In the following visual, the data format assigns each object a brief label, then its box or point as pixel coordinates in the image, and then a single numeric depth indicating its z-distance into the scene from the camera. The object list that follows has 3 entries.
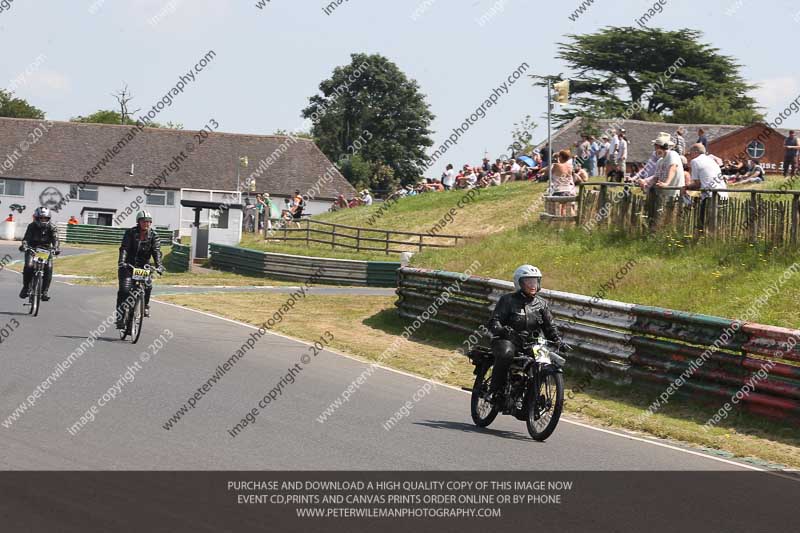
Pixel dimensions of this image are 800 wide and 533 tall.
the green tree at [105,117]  135.50
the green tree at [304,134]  132.79
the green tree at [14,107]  118.56
